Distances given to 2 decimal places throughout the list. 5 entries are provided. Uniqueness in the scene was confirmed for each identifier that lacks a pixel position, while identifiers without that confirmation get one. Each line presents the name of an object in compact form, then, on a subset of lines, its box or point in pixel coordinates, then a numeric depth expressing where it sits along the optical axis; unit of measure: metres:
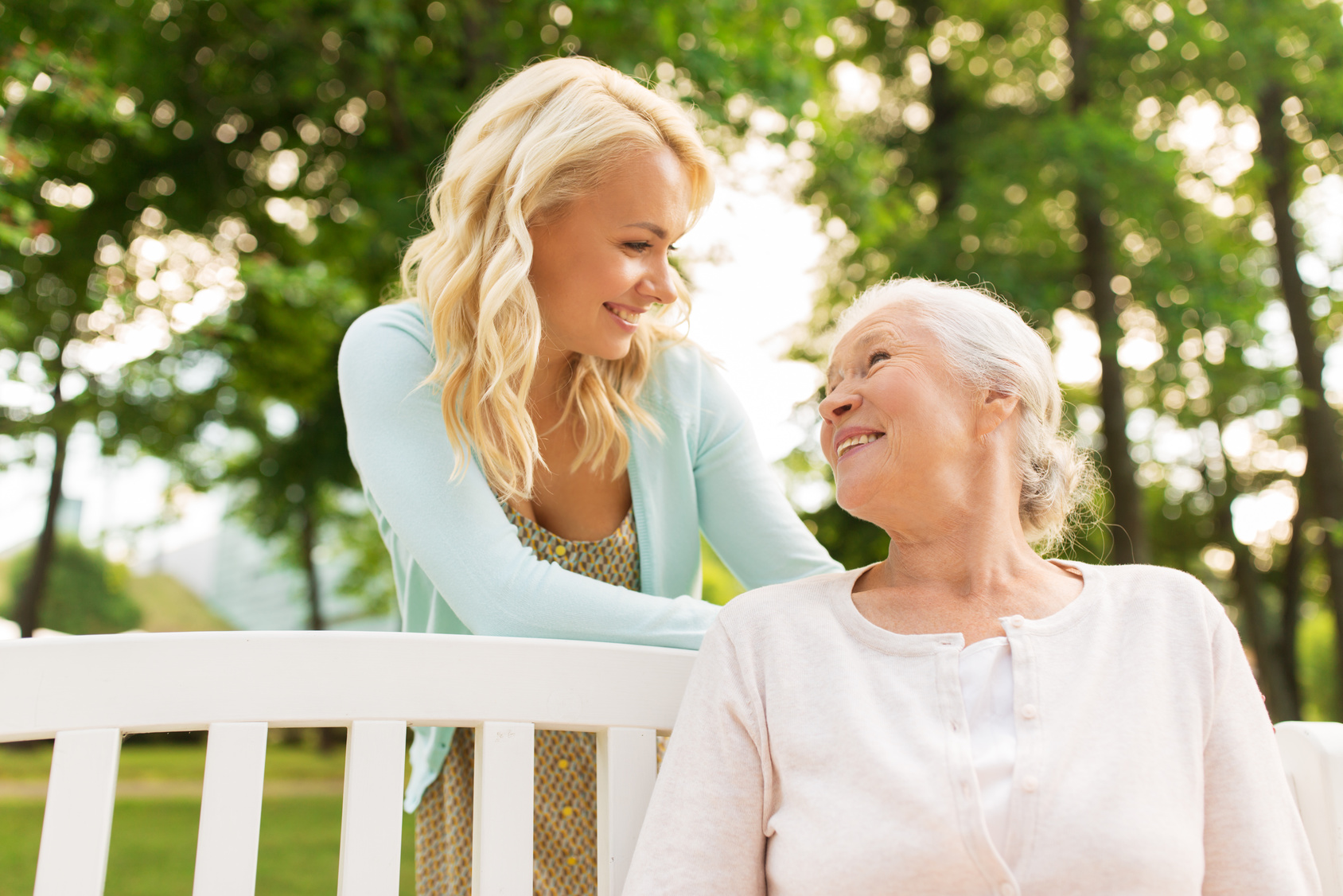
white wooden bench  1.27
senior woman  1.32
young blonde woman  1.67
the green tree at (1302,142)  8.90
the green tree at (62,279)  7.23
